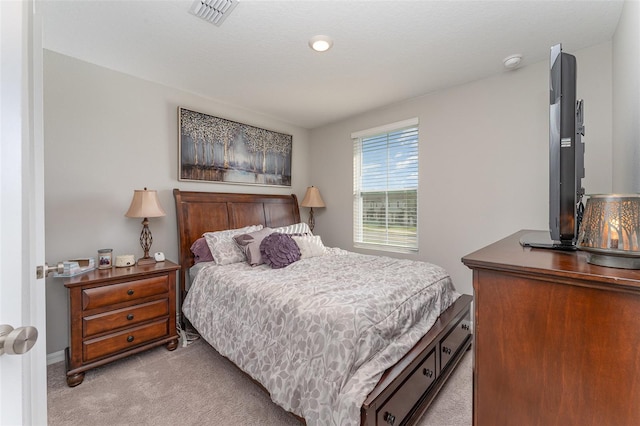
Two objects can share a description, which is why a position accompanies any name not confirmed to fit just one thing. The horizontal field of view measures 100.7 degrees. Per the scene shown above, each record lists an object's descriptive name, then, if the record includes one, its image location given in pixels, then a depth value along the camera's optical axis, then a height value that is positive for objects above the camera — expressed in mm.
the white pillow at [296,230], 3125 -225
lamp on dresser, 661 -54
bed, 1295 -786
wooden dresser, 610 -344
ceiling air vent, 1681 +1324
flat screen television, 1006 +223
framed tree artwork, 2969 +759
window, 3250 +311
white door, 540 +12
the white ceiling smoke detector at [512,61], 2275 +1309
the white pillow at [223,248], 2604 -368
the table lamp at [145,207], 2379 +42
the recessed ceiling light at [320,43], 2006 +1306
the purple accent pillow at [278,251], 2471 -384
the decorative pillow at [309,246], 2850 -387
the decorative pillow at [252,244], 2539 -325
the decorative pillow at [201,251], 2762 -417
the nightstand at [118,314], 1911 -812
